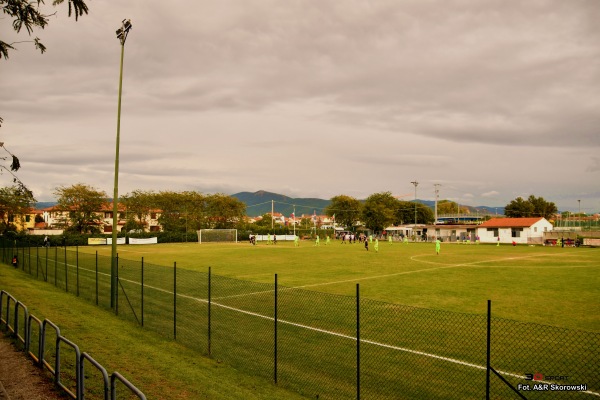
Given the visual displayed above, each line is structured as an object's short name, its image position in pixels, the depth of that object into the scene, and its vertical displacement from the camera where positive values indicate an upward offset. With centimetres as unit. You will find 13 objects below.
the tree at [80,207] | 8894 +244
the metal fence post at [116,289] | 1675 -275
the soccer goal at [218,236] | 8694 -329
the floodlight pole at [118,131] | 1820 +372
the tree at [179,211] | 10690 +204
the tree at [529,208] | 12812 +347
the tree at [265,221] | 17730 -70
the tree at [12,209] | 5838 +149
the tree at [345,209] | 14675 +348
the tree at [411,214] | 15642 +206
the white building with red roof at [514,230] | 7175 -176
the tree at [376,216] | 11581 +91
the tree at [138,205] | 10775 +352
